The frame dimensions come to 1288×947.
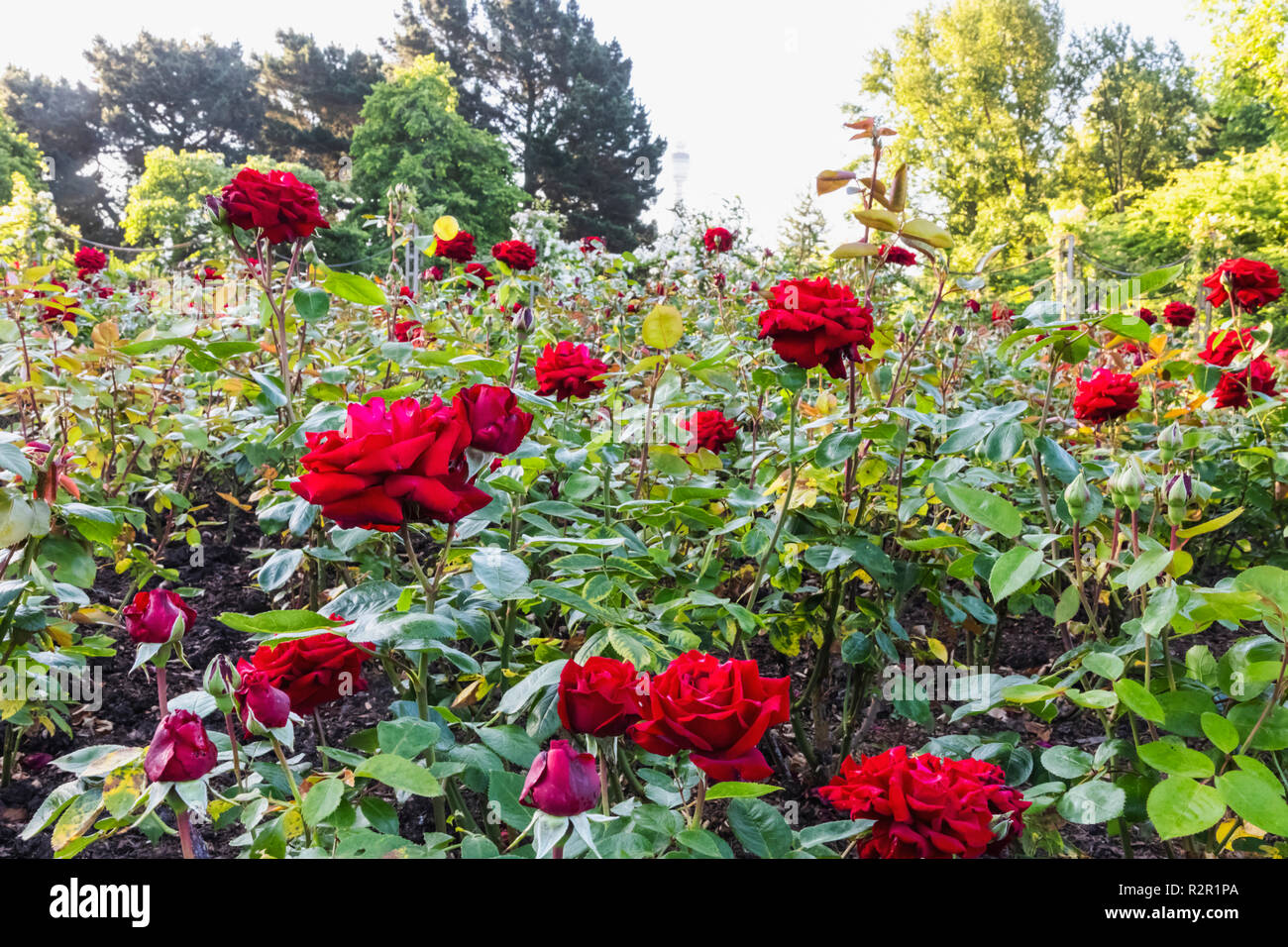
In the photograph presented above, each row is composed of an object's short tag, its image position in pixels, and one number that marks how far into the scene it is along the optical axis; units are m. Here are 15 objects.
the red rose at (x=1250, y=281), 2.17
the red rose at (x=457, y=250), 2.38
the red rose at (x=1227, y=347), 1.98
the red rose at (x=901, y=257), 1.97
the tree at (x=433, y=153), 18.00
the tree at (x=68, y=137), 21.44
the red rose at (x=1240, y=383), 1.86
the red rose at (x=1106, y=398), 1.49
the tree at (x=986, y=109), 19.59
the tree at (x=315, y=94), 22.19
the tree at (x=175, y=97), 22.72
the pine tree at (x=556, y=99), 19.23
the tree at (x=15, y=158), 16.39
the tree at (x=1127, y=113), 19.16
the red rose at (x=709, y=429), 1.54
